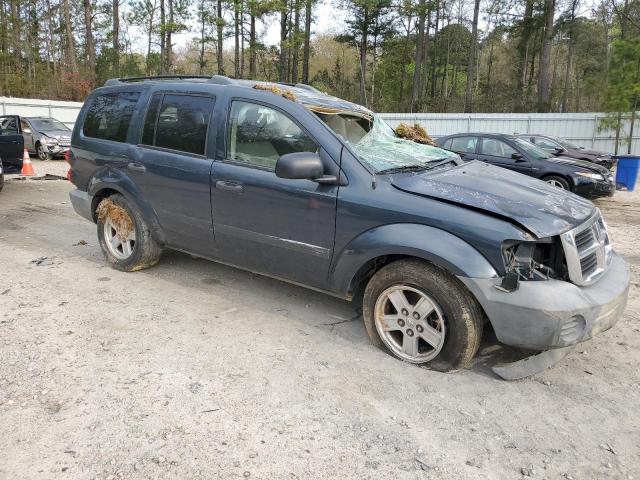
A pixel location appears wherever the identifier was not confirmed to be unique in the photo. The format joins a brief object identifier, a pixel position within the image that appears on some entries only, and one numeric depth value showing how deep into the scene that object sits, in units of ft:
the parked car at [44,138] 53.67
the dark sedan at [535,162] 33.99
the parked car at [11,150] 33.09
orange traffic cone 38.77
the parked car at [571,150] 45.44
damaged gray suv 10.03
